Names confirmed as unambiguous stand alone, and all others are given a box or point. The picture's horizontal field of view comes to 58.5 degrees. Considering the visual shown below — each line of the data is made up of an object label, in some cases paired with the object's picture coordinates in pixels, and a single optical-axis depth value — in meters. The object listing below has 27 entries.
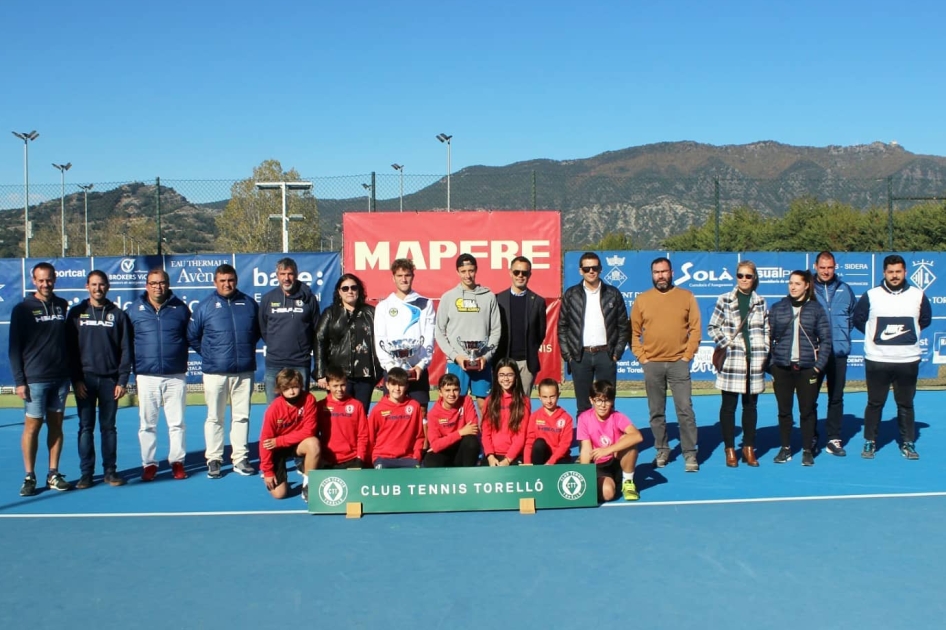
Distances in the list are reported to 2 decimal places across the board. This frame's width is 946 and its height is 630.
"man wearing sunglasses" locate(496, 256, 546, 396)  7.56
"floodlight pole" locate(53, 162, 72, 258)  33.76
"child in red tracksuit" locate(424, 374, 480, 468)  6.56
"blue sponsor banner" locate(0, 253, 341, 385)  12.73
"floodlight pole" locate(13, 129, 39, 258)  16.80
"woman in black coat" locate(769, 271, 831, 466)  7.63
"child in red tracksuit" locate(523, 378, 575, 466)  6.53
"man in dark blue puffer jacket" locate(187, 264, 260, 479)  7.45
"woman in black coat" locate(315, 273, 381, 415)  7.18
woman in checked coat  7.52
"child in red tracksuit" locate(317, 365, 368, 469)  6.58
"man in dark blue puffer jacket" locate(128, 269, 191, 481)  7.23
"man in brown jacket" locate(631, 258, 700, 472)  7.44
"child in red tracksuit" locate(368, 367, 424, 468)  6.60
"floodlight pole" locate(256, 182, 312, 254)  13.40
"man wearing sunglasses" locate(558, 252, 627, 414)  7.45
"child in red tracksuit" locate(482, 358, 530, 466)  6.61
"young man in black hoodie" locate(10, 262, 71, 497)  6.71
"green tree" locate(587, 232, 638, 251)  47.17
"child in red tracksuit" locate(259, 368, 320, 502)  6.46
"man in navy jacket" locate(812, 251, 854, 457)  8.01
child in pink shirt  6.41
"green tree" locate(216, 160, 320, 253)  32.81
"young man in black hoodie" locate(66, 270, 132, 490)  7.03
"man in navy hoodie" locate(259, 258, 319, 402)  7.45
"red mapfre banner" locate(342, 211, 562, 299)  12.38
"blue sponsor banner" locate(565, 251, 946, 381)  13.11
